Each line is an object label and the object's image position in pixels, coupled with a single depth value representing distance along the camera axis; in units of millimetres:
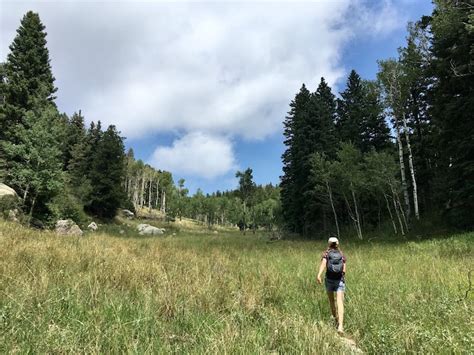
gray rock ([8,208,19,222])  21272
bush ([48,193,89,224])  30067
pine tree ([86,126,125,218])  55594
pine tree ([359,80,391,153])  39781
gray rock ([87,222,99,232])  41631
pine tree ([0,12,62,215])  27688
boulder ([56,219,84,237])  29195
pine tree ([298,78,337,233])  41250
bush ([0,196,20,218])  21203
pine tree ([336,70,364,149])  41188
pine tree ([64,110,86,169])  60525
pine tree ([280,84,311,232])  43781
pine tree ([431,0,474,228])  21609
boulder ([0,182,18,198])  22581
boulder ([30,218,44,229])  27297
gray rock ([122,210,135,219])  71756
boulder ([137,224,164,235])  48594
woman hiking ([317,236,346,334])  6745
